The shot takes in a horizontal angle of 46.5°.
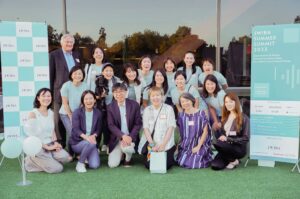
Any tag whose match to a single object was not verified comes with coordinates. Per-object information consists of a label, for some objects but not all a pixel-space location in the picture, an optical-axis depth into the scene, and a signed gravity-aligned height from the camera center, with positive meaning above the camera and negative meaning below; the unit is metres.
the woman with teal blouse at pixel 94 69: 4.61 +0.13
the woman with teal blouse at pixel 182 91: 4.50 -0.16
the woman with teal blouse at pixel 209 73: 4.88 +0.08
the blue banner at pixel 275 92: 3.94 -0.16
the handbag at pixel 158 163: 3.91 -0.94
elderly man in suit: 4.72 +0.16
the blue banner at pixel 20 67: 4.55 +0.16
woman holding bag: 4.15 -0.58
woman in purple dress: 4.16 -0.68
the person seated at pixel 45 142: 3.97 -0.74
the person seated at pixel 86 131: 4.10 -0.63
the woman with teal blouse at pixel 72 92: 4.36 -0.16
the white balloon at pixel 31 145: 3.62 -0.69
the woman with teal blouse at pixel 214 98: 4.46 -0.25
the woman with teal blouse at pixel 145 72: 4.81 +0.10
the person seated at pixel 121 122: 4.24 -0.53
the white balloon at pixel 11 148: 3.58 -0.71
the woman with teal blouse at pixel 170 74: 4.83 +0.07
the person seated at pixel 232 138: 4.04 -0.69
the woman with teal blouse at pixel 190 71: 4.92 +0.11
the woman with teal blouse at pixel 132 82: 4.59 -0.04
